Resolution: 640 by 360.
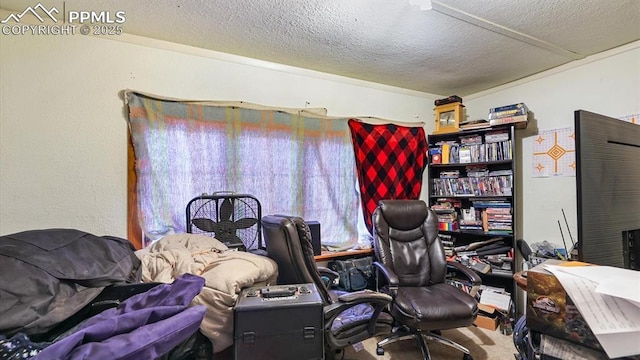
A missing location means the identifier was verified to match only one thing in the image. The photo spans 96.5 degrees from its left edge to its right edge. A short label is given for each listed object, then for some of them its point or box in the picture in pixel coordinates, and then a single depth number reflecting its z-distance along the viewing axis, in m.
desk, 2.52
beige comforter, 1.31
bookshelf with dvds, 2.59
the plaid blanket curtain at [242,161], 2.07
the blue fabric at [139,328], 0.78
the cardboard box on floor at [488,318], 2.41
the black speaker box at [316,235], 2.40
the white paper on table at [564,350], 0.50
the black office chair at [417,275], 1.80
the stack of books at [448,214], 2.93
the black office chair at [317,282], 1.45
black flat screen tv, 0.67
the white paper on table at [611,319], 0.45
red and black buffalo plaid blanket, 2.86
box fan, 2.00
